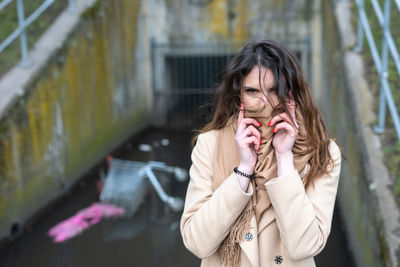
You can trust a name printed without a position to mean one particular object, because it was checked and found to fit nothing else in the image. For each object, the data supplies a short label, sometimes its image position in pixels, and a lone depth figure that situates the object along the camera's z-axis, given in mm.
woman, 1689
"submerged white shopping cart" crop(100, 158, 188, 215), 5797
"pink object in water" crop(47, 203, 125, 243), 5398
